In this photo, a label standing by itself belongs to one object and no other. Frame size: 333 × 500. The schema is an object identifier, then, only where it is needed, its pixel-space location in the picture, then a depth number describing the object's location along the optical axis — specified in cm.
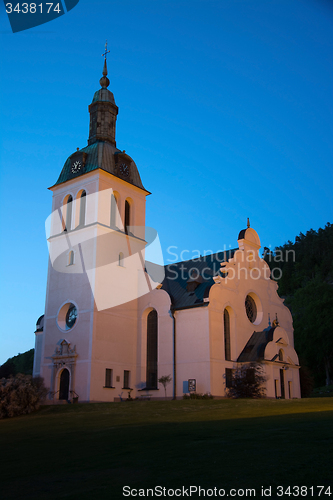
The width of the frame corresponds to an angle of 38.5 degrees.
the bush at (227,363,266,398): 3206
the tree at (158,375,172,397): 3350
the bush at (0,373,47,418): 2812
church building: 3416
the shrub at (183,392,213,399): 3180
